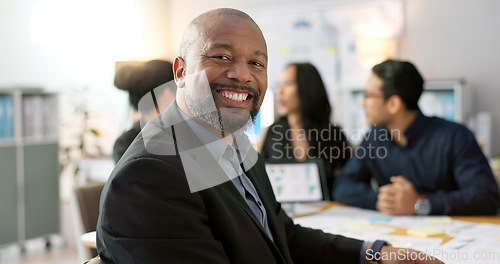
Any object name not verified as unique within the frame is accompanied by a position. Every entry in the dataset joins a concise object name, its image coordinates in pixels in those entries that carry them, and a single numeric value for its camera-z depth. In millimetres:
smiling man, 1028
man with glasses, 2205
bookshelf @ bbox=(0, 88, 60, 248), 4305
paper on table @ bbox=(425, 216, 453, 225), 2094
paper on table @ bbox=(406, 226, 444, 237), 1911
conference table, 1907
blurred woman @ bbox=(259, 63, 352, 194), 3064
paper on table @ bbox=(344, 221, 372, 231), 2033
